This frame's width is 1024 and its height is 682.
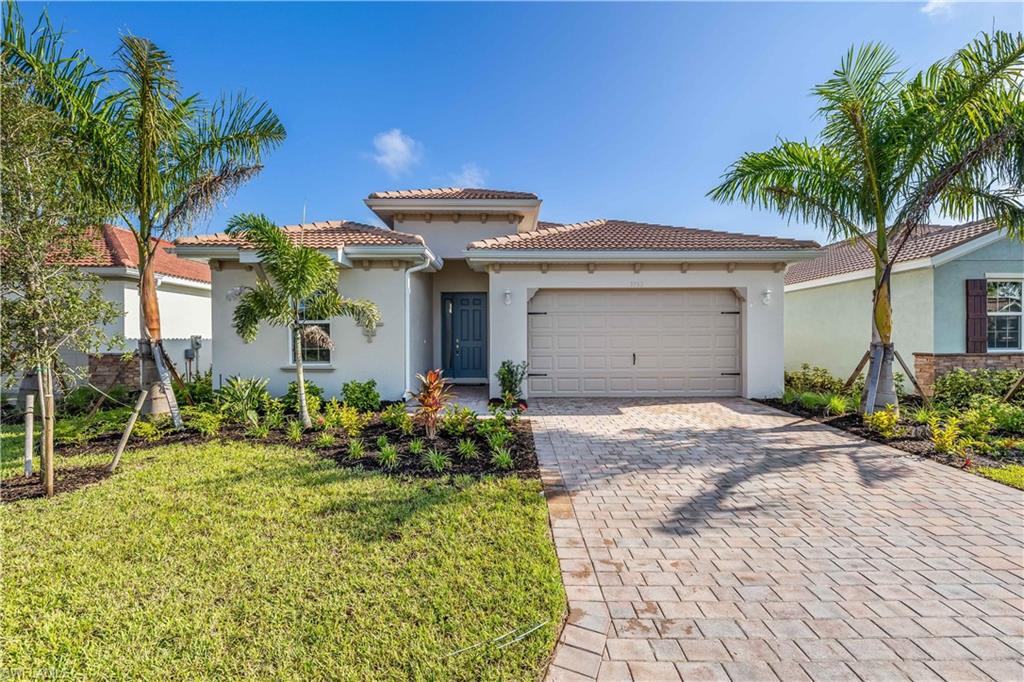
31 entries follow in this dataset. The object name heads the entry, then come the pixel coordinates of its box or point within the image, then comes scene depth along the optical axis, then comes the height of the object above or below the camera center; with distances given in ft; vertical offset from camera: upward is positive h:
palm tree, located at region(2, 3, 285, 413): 20.79 +11.48
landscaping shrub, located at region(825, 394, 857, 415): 28.04 -4.28
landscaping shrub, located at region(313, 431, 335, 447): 21.59 -5.10
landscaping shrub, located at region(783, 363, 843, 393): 38.99 -3.83
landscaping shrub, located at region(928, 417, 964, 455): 20.35 -4.64
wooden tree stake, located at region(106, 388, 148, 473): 17.83 -4.07
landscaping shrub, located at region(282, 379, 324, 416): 27.83 -3.93
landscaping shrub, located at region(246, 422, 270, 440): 23.18 -4.99
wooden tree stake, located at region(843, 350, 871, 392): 28.25 -2.33
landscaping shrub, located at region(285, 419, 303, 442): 22.74 -4.96
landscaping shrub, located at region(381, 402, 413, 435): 23.54 -4.49
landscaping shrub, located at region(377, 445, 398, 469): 18.84 -5.21
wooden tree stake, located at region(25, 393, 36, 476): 15.81 -2.92
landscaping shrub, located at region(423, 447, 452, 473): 18.19 -5.27
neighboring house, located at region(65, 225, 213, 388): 36.91 +3.84
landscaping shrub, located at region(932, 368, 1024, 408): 30.94 -3.26
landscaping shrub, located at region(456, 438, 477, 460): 19.81 -5.10
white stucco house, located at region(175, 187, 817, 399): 32.01 +2.47
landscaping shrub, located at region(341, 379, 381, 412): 30.48 -4.03
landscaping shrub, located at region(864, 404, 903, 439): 23.29 -4.57
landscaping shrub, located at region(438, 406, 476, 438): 23.17 -4.47
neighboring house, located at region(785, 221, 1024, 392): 34.58 +3.37
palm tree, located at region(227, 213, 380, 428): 23.18 +2.64
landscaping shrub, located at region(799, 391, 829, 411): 30.16 -4.32
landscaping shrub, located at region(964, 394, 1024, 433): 23.91 -4.19
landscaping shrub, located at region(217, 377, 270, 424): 26.23 -3.76
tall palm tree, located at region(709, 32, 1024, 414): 21.72 +10.41
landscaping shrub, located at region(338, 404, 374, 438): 23.79 -4.68
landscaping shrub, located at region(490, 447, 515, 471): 18.61 -5.23
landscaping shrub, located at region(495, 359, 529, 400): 32.32 -2.86
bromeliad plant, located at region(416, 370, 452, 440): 22.16 -3.13
